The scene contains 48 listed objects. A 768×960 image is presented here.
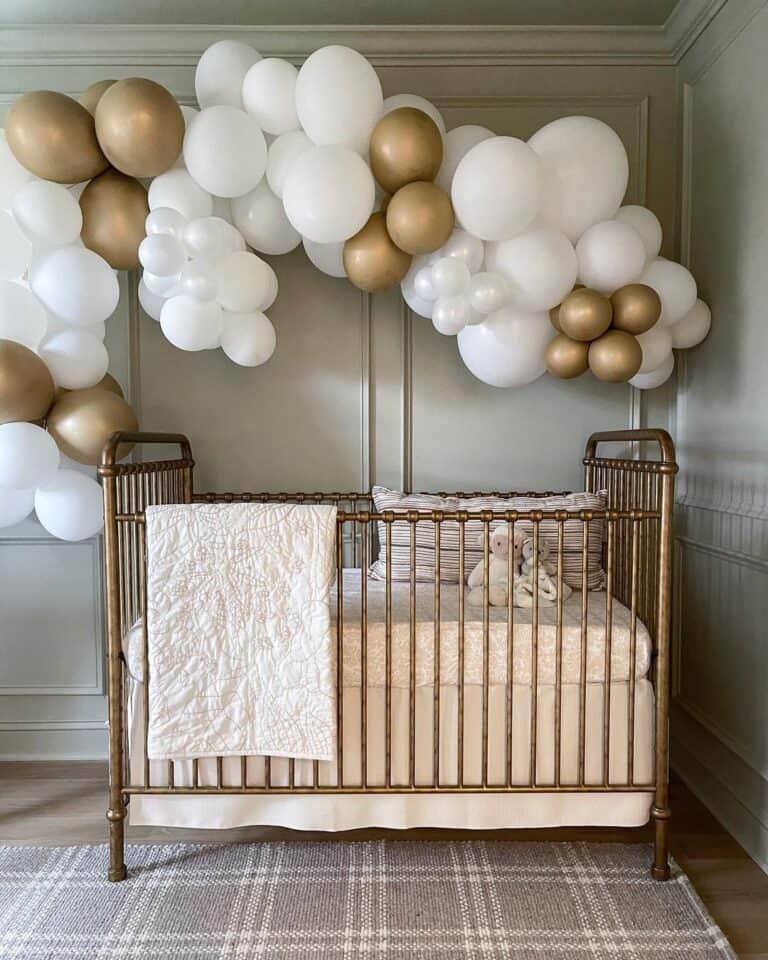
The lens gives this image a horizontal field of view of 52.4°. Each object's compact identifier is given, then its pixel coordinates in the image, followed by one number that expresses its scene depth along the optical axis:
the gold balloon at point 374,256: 2.02
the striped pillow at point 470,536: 2.24
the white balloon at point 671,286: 2.13
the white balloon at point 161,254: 1.94
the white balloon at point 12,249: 2.03
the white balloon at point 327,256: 2.19
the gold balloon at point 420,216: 1.92
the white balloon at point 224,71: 2.07
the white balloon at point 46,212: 2.00
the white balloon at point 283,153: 2.03
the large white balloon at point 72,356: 2.08
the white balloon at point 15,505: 2.11
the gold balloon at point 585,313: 2.02
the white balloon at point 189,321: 2.04
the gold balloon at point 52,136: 1.97
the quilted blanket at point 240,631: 1.73
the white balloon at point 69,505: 2.11
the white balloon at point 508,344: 2.13
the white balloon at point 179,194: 2.03
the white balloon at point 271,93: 1.98
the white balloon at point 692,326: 2.25
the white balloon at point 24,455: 1.94
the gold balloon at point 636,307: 2.04
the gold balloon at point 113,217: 2.08
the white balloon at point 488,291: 2.00
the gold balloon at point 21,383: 1.92
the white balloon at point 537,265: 1.98
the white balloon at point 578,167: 1.99
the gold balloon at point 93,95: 2.06
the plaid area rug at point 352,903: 1.61
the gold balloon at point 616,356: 2.06
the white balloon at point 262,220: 2.12
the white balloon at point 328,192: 1.87
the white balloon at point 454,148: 2.07
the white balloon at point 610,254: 2.01
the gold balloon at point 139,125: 1.92
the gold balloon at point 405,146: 1.91
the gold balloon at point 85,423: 2.06
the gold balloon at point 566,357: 2.11
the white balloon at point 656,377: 2.31
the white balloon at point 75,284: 2.01
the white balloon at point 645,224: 2.16
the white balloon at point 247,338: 2.14
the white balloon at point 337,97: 1.89
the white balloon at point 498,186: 1.85
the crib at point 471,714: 1.81
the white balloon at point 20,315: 2.01
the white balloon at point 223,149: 1.95
